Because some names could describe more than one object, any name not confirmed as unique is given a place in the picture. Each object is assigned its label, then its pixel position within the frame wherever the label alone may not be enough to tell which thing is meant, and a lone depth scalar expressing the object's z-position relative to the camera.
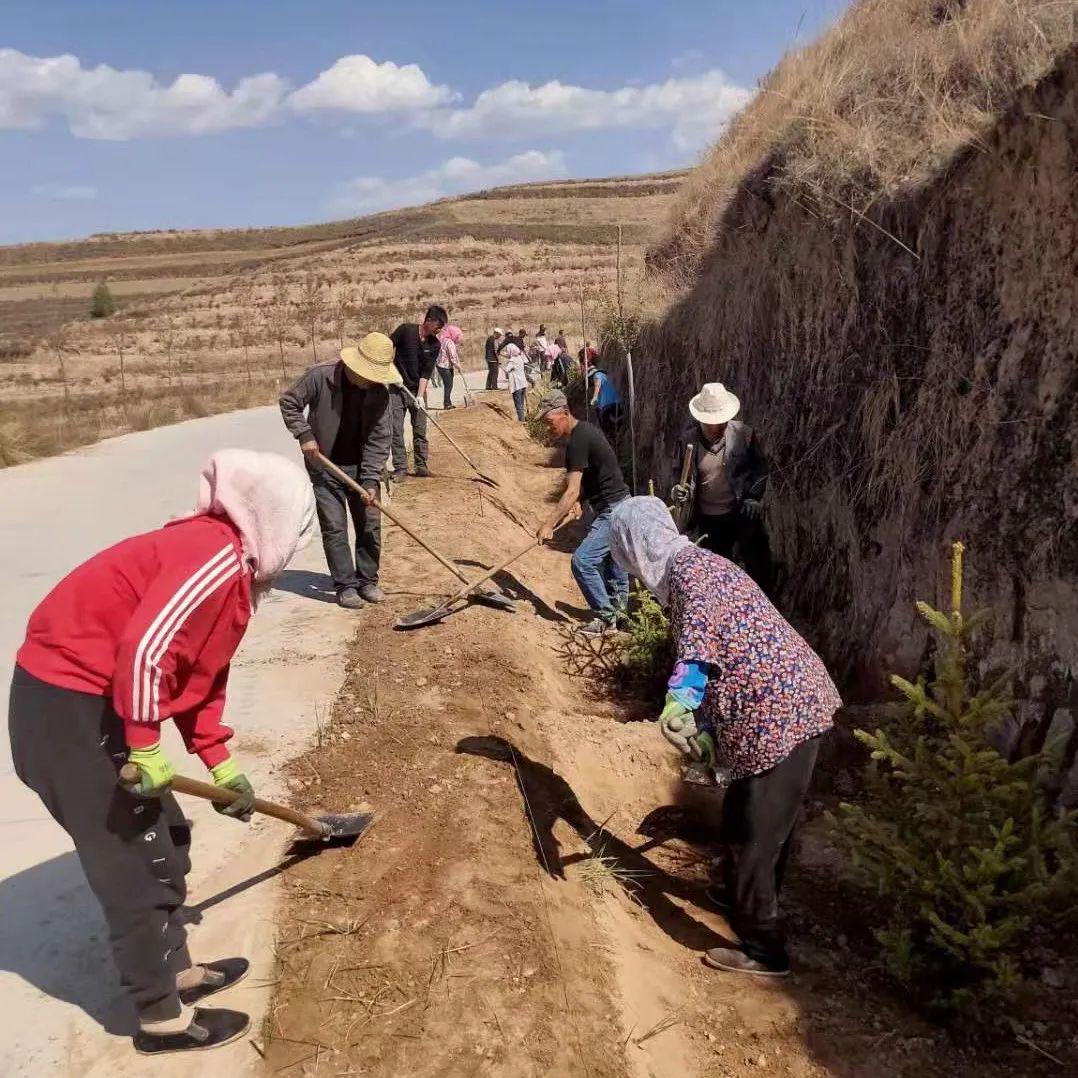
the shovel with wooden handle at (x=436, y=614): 5.98
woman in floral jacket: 2.92
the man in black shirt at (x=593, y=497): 6.29
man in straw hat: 5.87
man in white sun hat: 5.61
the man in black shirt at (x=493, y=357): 20.03
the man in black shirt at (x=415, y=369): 9.55
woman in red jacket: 2.23
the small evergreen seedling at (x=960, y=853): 2.90
